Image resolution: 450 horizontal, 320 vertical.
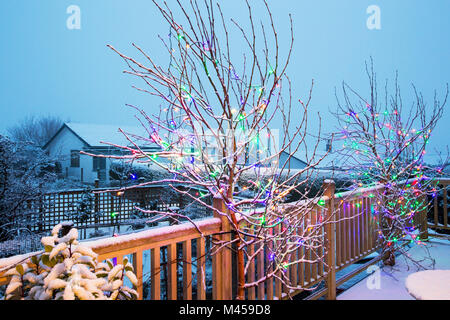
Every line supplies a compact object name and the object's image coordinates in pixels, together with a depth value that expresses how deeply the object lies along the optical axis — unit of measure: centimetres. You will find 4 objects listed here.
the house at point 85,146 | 1762
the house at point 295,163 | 1677
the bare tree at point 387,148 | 353
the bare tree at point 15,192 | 582
